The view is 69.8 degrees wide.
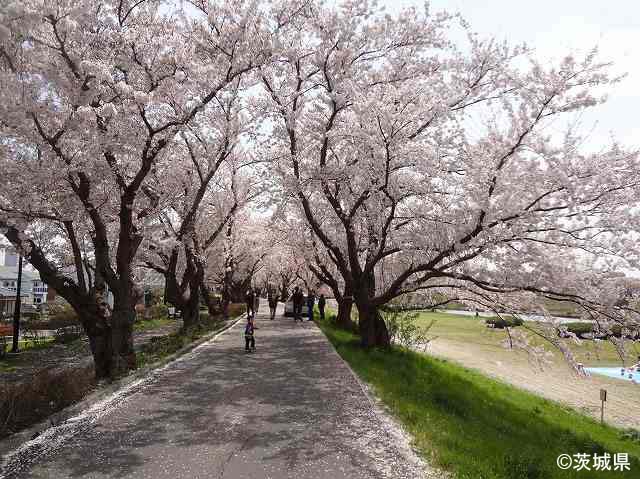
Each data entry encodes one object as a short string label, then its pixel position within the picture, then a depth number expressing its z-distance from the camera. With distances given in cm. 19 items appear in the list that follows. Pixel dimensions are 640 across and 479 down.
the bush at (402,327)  1812
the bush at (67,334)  2123
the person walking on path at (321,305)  3508
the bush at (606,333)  1083
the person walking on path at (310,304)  3191
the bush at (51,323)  2466
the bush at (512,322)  1225
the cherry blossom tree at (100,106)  884
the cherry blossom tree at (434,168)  1045
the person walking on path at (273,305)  3396
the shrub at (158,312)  3710
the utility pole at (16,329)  1836
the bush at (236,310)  3558
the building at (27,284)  5006
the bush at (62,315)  2527
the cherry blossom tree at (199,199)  1658
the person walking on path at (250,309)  1456
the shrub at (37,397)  638
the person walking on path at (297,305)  3019
